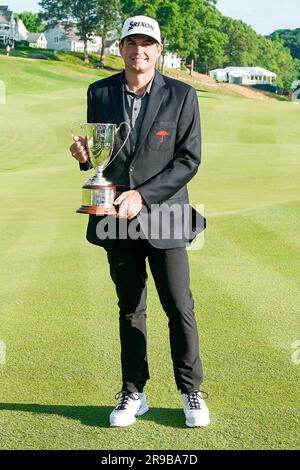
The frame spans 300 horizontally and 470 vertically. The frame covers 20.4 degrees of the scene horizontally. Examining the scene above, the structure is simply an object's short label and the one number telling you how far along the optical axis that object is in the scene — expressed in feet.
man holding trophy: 16.97
